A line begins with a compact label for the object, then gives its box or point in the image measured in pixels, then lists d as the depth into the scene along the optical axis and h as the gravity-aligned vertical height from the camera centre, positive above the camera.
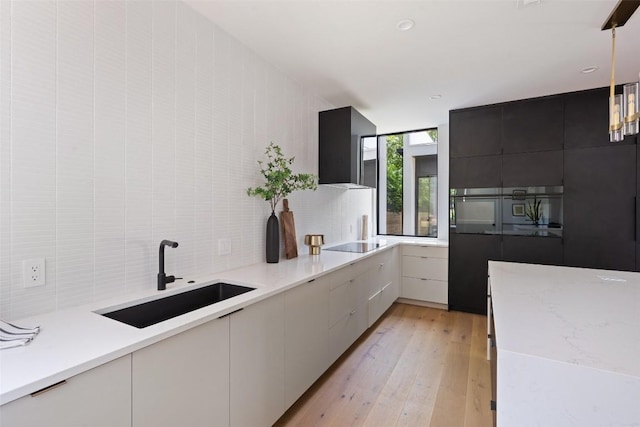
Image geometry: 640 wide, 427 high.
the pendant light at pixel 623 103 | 1.55 +0.60
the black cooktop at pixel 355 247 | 3.13 -0.37
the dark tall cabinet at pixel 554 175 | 2.93 +0.42
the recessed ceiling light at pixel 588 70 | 2.56 +1.24
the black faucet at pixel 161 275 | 1.54 -0.32
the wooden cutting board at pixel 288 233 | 2.56 -0.17
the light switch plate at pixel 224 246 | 2.02 -0.23
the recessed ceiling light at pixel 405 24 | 1.92 +1.23
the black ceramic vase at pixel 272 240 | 2.34 -0.21
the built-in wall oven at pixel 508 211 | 3.21 +0.03
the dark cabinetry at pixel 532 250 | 3.19 -0.39
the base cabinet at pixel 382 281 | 3.07 -0.77
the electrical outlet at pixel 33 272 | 1.16 -0.23
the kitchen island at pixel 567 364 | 0.75 -0.40
